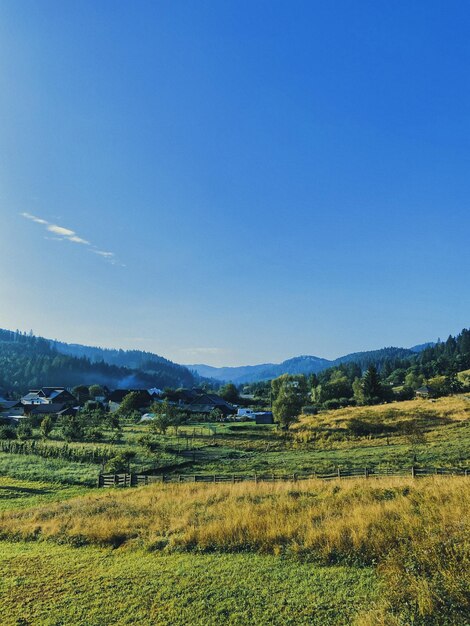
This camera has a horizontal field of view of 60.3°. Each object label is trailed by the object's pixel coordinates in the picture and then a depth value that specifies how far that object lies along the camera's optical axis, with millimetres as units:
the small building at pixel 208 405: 116031
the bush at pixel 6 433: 62353
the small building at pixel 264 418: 90306
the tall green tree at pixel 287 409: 74250
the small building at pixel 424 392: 99562
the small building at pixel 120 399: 126138
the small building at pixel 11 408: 107950
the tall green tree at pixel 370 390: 100188
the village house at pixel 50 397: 130212
